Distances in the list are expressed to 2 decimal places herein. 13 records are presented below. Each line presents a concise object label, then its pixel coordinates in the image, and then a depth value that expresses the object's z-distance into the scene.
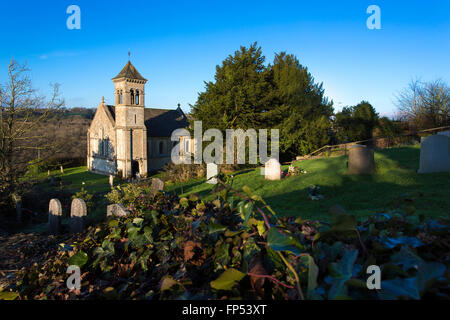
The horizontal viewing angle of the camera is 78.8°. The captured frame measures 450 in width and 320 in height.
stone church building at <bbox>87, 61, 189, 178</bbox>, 34.38
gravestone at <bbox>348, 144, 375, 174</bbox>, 10.74
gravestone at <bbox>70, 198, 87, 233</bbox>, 9.12
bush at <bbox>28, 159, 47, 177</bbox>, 14.09
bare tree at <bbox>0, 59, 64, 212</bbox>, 12.47
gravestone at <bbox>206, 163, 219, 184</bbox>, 14.41
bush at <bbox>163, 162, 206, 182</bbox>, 18.03
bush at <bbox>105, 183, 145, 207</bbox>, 11.67
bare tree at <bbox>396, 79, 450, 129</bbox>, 25.58
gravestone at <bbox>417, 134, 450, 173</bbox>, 9.64
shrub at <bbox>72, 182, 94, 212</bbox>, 13.34
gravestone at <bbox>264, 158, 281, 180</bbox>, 12.58
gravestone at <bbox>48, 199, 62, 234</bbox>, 10.09
